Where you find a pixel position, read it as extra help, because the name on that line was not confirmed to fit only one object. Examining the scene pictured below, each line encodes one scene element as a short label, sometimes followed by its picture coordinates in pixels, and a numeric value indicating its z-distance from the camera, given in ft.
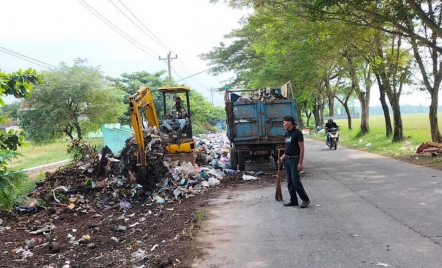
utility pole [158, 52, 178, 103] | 127.74
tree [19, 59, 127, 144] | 84.23
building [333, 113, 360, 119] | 482.28
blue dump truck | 40.50
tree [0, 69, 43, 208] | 23.80
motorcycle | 68.28
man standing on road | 24.54
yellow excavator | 38.87
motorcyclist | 68.85
